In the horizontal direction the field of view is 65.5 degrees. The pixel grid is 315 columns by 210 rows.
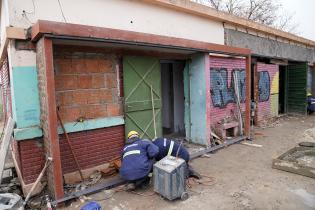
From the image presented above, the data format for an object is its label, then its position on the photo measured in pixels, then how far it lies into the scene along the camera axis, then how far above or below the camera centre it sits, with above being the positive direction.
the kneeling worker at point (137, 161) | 4.59 -1.42
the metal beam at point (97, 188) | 4.32 -1.97
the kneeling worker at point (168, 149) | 5.06 -1.32
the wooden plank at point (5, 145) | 4.42 -1.01
